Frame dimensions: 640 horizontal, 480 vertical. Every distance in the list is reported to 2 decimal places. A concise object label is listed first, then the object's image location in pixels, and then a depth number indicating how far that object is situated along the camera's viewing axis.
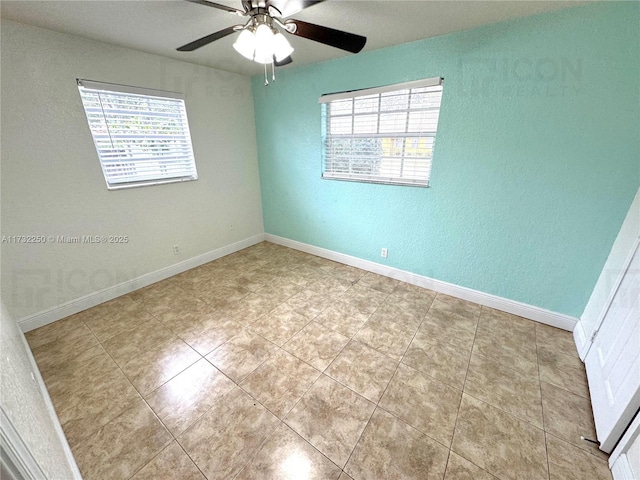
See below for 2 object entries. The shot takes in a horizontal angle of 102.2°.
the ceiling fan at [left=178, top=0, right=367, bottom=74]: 1.29
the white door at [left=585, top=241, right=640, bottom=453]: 1.22
